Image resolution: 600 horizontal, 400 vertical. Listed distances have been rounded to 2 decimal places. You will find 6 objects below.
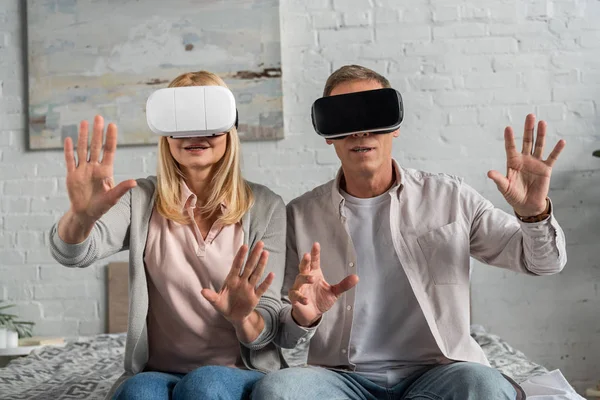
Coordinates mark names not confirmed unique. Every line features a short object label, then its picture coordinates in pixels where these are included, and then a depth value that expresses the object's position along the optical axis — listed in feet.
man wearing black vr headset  5.30
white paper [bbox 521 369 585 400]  6.05
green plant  11.25
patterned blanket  7.04
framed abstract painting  11.33
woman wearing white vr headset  5.19
